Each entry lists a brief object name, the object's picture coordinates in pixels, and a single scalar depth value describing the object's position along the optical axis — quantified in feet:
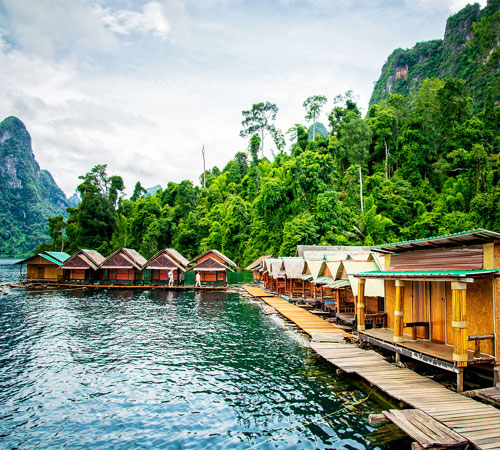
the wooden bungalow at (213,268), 141.38
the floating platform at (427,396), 25.36
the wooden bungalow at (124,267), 143.43
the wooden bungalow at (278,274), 116.01
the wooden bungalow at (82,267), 146.37
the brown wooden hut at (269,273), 128.14
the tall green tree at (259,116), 272.51
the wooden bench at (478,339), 33.06
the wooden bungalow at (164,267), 144.58
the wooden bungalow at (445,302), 33.60
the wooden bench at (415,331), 44.08
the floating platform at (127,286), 141.15
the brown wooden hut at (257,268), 174.91
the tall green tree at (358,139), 175.22
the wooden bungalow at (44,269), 153.89
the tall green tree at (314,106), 242.27
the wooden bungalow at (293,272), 103.62
